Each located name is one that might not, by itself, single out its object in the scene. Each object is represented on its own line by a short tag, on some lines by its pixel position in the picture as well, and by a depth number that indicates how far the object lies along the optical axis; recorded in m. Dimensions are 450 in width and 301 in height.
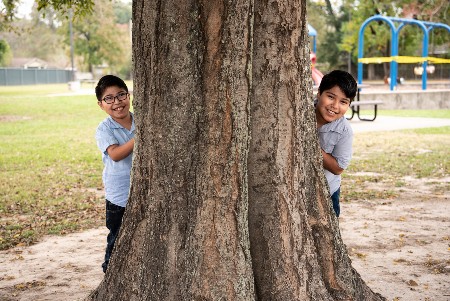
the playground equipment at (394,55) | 20.32
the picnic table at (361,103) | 15.98
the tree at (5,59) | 69.18
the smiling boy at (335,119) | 3.67
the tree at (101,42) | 61.34
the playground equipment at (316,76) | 18.05
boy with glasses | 3.86
